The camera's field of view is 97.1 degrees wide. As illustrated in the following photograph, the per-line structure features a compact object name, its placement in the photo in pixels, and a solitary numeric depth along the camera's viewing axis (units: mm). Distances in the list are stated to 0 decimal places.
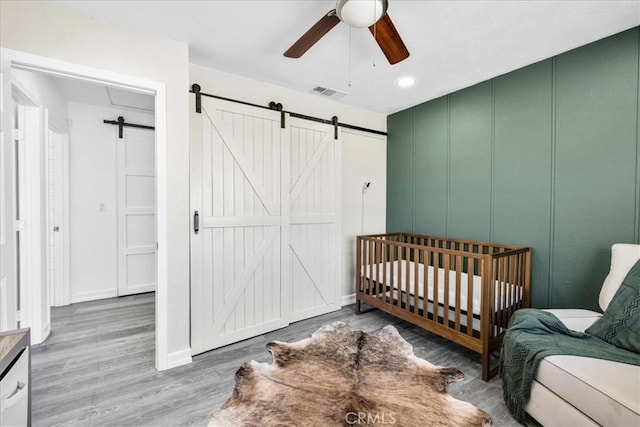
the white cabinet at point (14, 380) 1010
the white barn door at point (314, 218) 3156
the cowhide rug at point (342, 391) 1361
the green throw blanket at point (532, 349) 1555
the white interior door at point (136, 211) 3928
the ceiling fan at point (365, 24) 1427
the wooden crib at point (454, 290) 2158
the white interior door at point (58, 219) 3393
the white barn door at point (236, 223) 2490
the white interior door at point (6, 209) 1674
